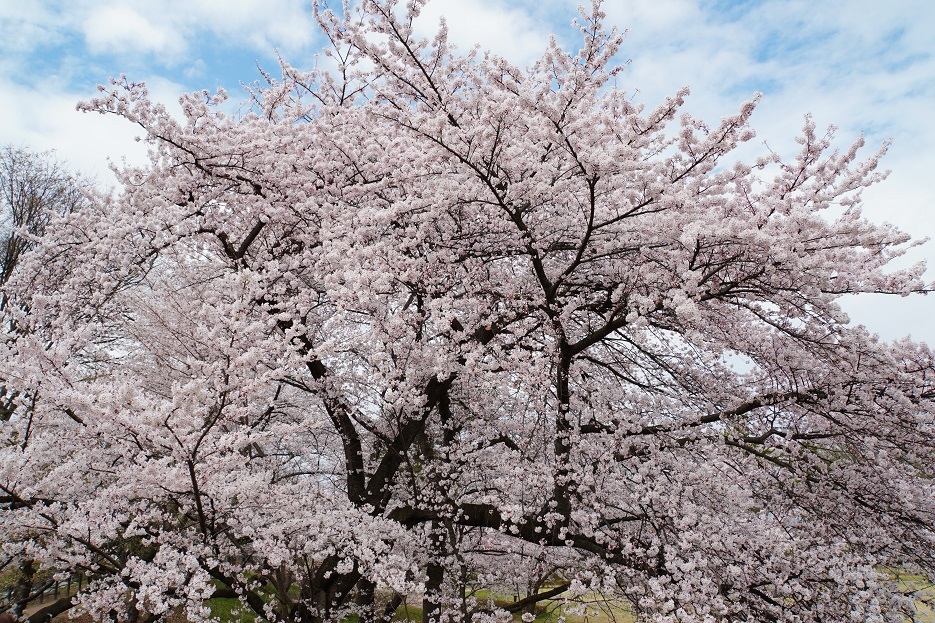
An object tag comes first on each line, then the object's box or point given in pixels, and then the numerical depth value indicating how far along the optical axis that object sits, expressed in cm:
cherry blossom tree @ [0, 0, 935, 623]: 444
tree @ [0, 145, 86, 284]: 1282
